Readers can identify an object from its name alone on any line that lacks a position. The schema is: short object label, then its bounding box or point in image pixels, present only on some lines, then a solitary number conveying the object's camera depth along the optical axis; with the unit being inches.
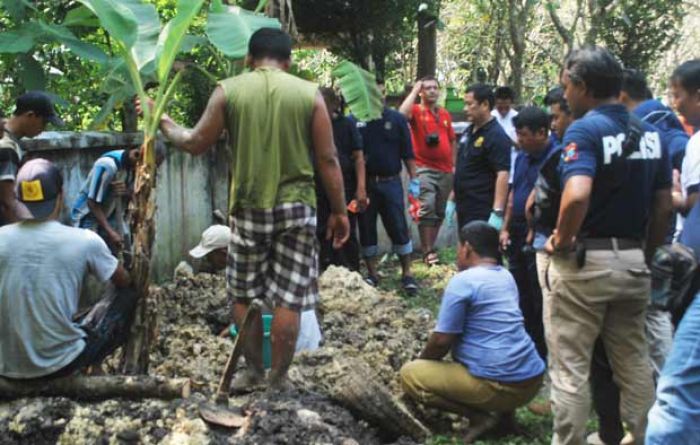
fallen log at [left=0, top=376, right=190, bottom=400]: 181.0
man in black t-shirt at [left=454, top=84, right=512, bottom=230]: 288.4
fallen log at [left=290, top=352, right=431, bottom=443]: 187.3
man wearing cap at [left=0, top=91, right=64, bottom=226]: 226.5
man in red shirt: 391.9
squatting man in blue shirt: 199.0
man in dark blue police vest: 166.6
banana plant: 195.3
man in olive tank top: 190.2
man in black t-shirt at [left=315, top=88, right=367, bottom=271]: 341.4
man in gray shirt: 179.3
